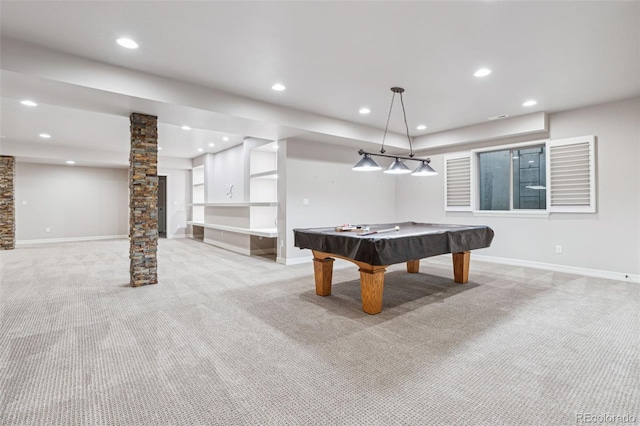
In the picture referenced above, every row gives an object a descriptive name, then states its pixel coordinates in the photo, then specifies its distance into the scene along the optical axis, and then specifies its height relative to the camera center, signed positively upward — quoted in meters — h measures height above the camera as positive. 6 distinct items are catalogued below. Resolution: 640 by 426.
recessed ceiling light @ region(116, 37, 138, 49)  2.90 +1.55
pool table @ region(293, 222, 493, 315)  3.04 -0.42
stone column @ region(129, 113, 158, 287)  4.18 +0.14
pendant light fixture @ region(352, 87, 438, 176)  3.90 +0.53
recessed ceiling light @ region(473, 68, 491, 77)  3.58 +1.57
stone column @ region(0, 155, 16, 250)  7.70 +0.18
